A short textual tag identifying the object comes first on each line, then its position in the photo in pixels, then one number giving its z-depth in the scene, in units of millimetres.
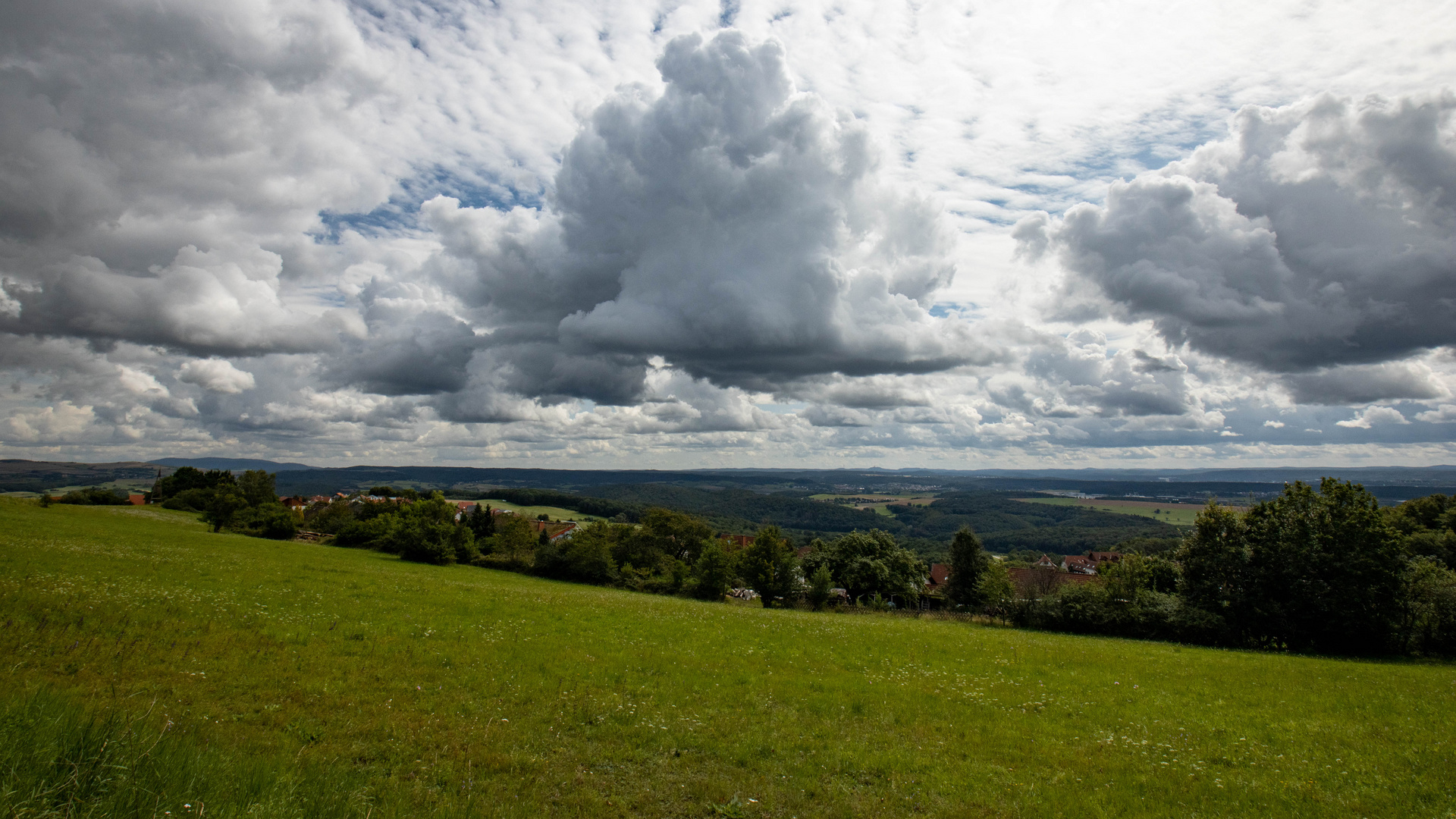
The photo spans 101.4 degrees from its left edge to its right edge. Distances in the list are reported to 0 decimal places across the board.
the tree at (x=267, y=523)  70188
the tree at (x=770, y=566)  47344
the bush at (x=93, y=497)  81781
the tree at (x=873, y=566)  52562
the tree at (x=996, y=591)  37594
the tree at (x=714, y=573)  50781
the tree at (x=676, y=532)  80312
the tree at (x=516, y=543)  67494
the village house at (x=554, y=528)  128625
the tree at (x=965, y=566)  55188
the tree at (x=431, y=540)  59250
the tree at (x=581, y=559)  61000
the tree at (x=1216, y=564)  31312
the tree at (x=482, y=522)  95750
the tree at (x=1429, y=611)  28578
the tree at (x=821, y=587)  43094
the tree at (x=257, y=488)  95438
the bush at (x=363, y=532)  73188
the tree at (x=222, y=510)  68750
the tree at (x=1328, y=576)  28609
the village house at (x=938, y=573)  99788
